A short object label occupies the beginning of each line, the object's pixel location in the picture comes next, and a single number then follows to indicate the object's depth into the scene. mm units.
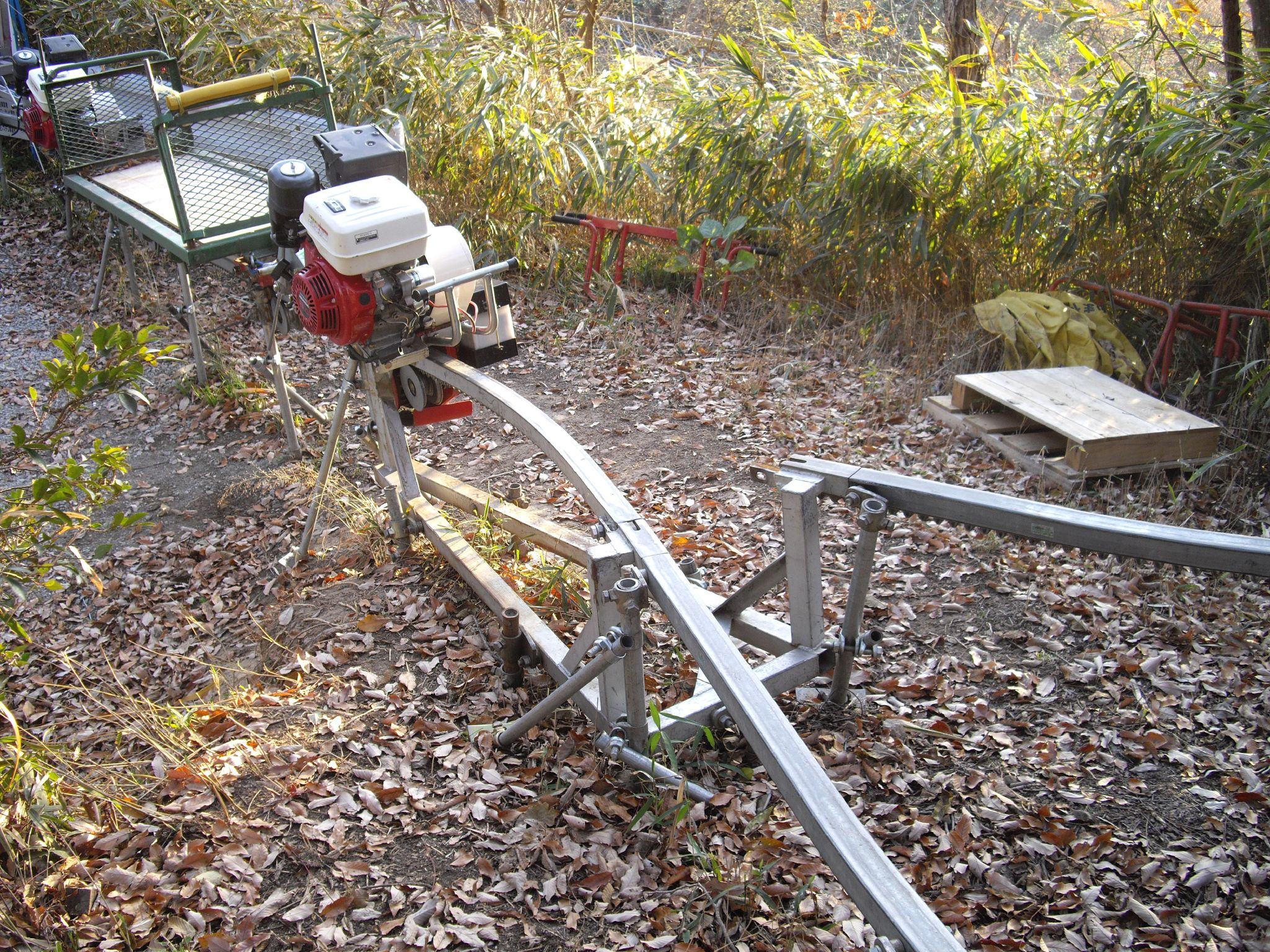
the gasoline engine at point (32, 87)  5836
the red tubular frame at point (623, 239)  6129
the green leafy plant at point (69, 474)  2260
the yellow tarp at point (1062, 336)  4875
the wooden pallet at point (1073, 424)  4113
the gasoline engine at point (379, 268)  2996
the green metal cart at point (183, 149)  4492
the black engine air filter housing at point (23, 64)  6523
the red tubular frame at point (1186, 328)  4488
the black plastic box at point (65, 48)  6246
